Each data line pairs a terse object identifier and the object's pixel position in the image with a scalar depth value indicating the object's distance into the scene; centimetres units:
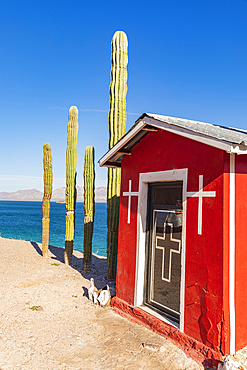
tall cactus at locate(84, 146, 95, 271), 1005
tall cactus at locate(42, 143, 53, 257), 1170
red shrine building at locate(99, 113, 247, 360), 394
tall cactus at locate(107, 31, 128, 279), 866
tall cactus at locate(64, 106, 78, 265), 1077
